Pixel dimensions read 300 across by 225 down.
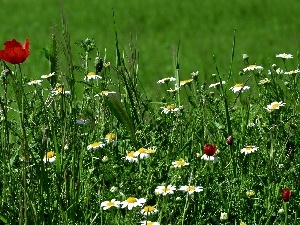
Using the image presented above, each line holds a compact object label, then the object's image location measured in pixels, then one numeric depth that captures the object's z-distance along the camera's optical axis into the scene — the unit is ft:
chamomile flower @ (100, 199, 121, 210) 13.74
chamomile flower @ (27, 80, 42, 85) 19.07
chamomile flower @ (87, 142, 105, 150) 16.12
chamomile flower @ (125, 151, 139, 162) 15.65
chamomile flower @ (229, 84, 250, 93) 19.76
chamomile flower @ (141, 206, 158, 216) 13.76
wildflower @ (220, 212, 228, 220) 13.62
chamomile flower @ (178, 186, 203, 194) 14.28
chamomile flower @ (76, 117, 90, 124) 17.30
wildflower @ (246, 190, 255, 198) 14.65
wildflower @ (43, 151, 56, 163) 16.14
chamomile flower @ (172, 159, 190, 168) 15.39
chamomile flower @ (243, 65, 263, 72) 20.30
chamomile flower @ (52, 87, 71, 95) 16.62
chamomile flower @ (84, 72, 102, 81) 19.34
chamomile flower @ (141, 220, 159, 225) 13.28
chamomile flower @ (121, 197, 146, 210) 13.55
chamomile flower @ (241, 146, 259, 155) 16.06
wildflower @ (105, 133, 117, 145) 16.15
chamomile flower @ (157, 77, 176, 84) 20.85
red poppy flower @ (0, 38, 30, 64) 14.05
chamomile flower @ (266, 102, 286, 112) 17.65
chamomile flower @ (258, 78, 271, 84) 19.62
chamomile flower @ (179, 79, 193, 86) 20.54
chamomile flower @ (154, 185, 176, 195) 14.03
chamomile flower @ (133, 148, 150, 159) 15.32
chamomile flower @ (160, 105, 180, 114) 18.27
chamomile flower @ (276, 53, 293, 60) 21.52
